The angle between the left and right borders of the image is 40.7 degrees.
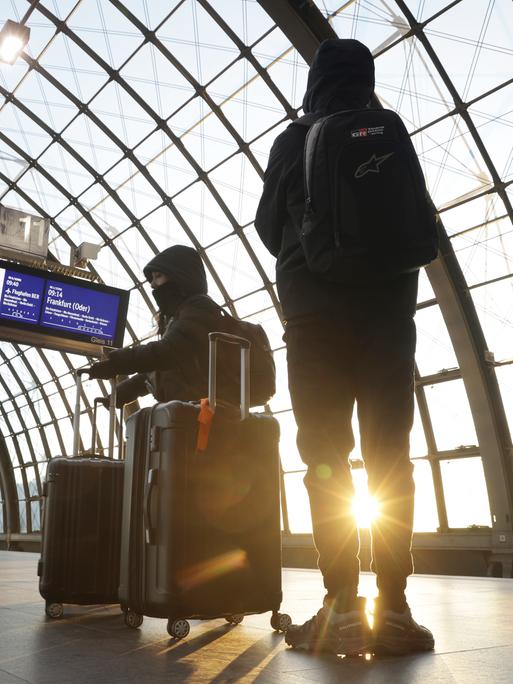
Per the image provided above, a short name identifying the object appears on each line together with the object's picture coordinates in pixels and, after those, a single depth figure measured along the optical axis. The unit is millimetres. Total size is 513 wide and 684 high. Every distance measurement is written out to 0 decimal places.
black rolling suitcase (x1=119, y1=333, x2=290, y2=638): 2904
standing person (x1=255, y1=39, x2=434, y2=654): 2504
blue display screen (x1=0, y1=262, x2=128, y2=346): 11203
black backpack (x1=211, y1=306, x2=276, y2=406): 3439
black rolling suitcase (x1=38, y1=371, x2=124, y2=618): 3893
